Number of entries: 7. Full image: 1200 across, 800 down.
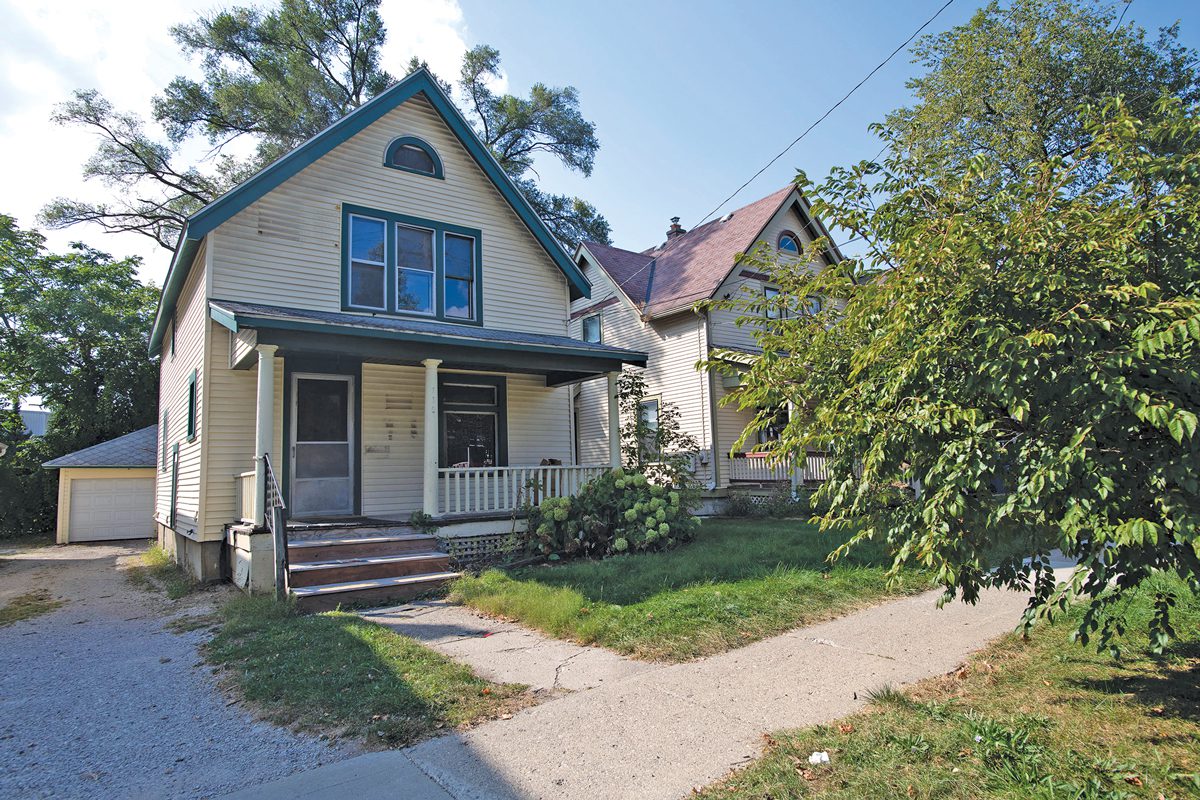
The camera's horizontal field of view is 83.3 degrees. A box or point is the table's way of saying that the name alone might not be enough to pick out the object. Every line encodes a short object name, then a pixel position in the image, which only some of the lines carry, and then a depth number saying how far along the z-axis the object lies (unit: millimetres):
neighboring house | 17156
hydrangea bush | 9312
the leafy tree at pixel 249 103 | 24672
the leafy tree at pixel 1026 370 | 2920
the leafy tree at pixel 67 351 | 23469
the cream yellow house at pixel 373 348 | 9250
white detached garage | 19172
